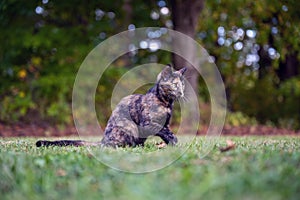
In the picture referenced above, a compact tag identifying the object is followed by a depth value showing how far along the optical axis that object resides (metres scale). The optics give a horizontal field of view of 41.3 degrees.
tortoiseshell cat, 4.83
